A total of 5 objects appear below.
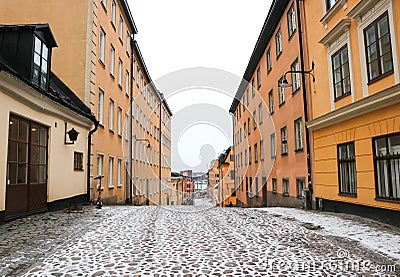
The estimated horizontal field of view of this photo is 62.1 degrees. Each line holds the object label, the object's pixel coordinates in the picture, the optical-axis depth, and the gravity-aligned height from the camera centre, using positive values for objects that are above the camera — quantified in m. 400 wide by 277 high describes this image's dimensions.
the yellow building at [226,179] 43.25 -1.04
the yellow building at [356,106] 8.20 +1.79
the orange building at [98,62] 14.66 +5.42
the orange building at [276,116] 15.11 +3.21
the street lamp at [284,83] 12.32 +3.22
